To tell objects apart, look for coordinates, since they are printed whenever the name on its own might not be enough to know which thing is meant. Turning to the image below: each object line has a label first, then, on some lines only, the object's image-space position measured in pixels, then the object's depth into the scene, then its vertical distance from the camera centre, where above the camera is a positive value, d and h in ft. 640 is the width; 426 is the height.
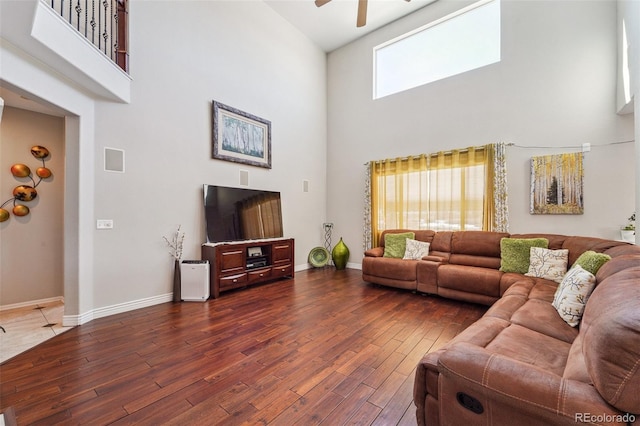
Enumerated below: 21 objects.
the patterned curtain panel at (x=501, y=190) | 13.75 +1.18
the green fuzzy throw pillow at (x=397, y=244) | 15.12 -1.82
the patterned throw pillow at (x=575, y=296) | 6.16 -2.05
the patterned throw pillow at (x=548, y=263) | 10.23 -2.05
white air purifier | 11.91 -3.07
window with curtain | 14.48 +1.30
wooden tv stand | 12.54 -2.63
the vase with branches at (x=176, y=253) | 11.98 -1.86
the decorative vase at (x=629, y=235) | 10.43 -0.93
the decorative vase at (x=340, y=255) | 18.92 -3.03
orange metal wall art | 11.54 +1.16
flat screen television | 13.35 -0.03
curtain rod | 14.47 +3.59
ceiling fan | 9.93 +7.93
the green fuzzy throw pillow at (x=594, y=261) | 6.88 -1.32
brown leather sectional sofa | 2.96 -2.33
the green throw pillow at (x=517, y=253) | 11.28 -1.78
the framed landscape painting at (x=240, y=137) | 13.97 +4.41
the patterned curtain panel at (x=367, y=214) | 18.24 -0.08
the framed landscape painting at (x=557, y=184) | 12.18 +1.36
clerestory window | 14.88 +10.24
